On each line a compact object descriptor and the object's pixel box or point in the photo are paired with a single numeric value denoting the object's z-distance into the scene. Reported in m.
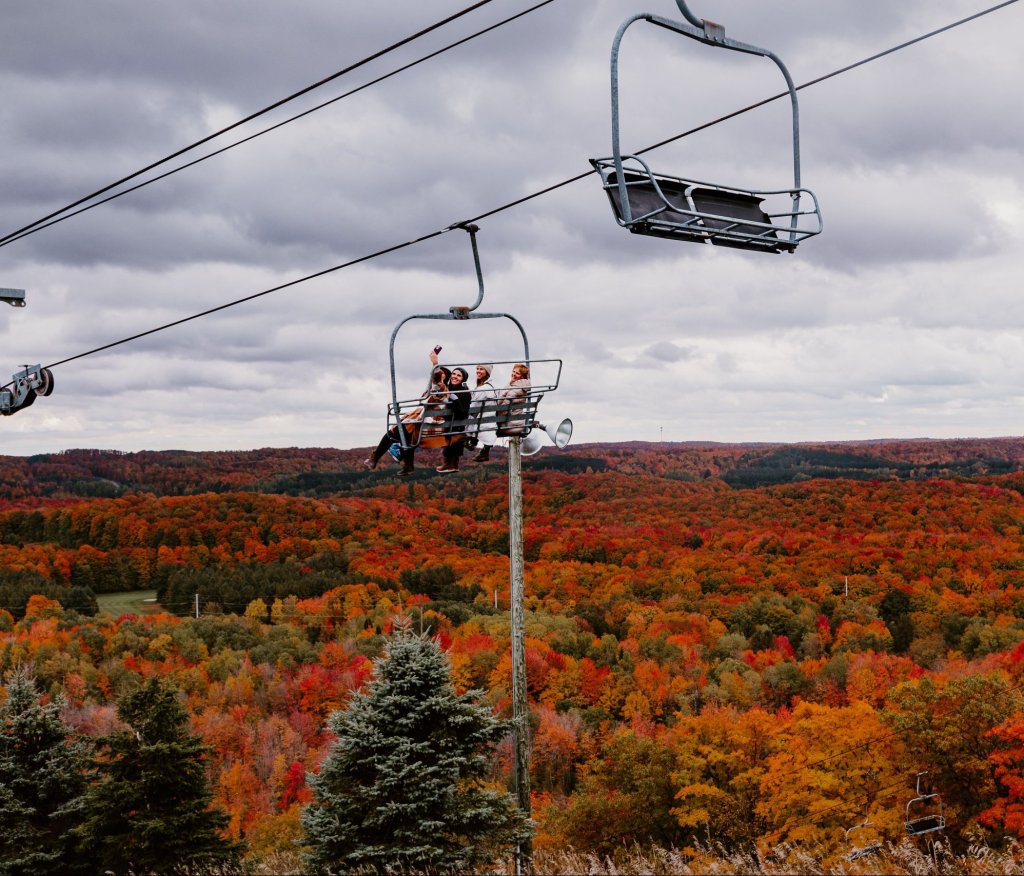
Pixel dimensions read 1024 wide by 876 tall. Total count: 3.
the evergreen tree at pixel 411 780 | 15.26
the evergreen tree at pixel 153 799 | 17.55
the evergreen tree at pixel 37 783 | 18.45
